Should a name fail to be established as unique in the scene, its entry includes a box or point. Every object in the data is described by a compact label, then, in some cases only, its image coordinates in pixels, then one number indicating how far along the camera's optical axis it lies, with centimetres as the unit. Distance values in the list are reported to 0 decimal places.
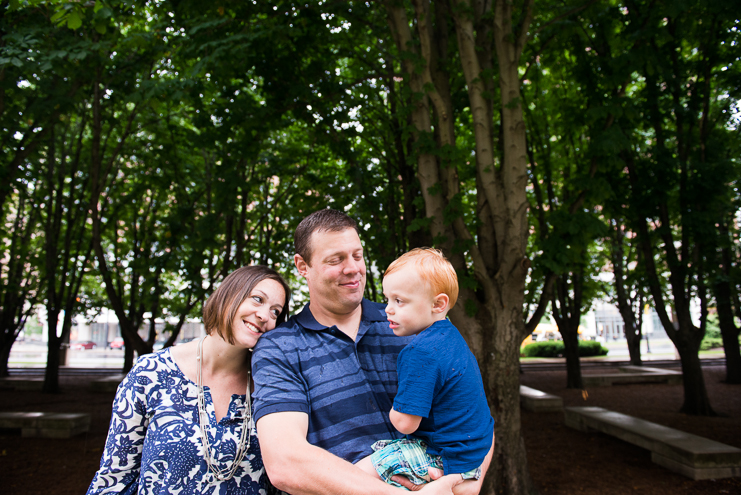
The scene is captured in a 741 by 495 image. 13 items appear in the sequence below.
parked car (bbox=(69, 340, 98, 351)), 4659
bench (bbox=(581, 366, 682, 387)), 1506
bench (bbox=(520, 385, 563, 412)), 1091
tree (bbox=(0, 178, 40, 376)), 1286
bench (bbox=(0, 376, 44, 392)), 1511
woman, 192
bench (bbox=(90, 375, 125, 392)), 1480
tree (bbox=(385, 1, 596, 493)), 504
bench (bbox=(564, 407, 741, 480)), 619
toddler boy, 169
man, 154
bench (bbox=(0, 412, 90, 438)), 881
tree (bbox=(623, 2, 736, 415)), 870
